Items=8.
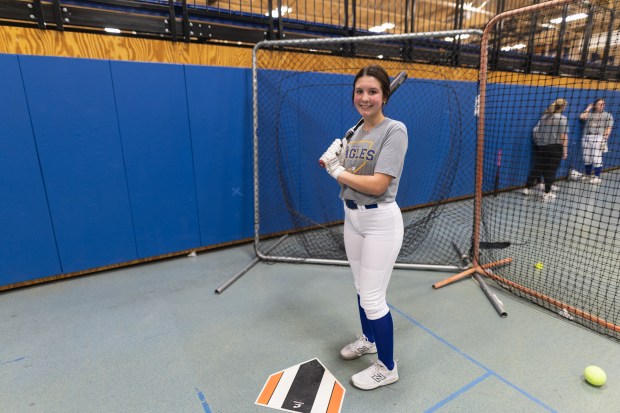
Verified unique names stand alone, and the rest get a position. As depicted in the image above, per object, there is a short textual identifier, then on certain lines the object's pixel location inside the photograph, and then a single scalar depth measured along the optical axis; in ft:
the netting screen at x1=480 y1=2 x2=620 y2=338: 8.62
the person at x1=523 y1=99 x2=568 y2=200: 16.16
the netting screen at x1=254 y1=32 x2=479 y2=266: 11.54
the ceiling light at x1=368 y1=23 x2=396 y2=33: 32.27
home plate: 5.33
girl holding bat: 4.80
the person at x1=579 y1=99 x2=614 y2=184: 19.04
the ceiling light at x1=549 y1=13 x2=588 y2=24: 27.17
